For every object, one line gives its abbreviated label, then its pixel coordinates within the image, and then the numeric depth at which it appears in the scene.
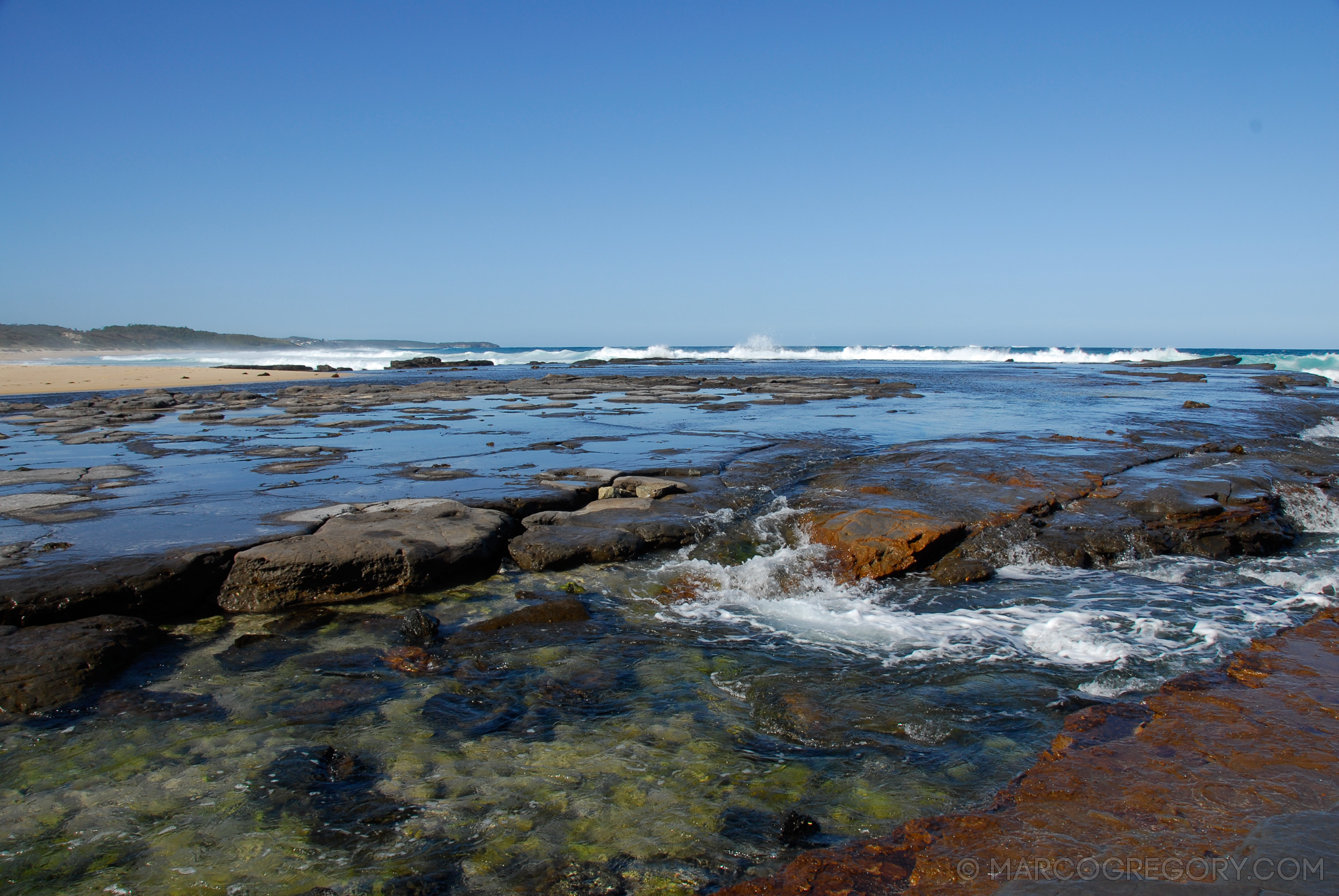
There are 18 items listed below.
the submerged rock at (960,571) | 5.88
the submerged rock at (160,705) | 3.67
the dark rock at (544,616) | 4.89
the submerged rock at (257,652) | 4.27
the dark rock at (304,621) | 4.80
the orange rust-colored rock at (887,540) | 6.03
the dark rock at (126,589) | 4.61
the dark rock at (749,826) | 2.73
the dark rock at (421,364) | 53.19
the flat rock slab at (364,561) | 5.18
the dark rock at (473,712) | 3.60
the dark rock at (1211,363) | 45.56
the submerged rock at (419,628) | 4.62
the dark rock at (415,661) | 4.21
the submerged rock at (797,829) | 2.71
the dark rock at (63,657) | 3.73
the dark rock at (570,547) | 6.10
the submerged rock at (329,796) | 2.80
